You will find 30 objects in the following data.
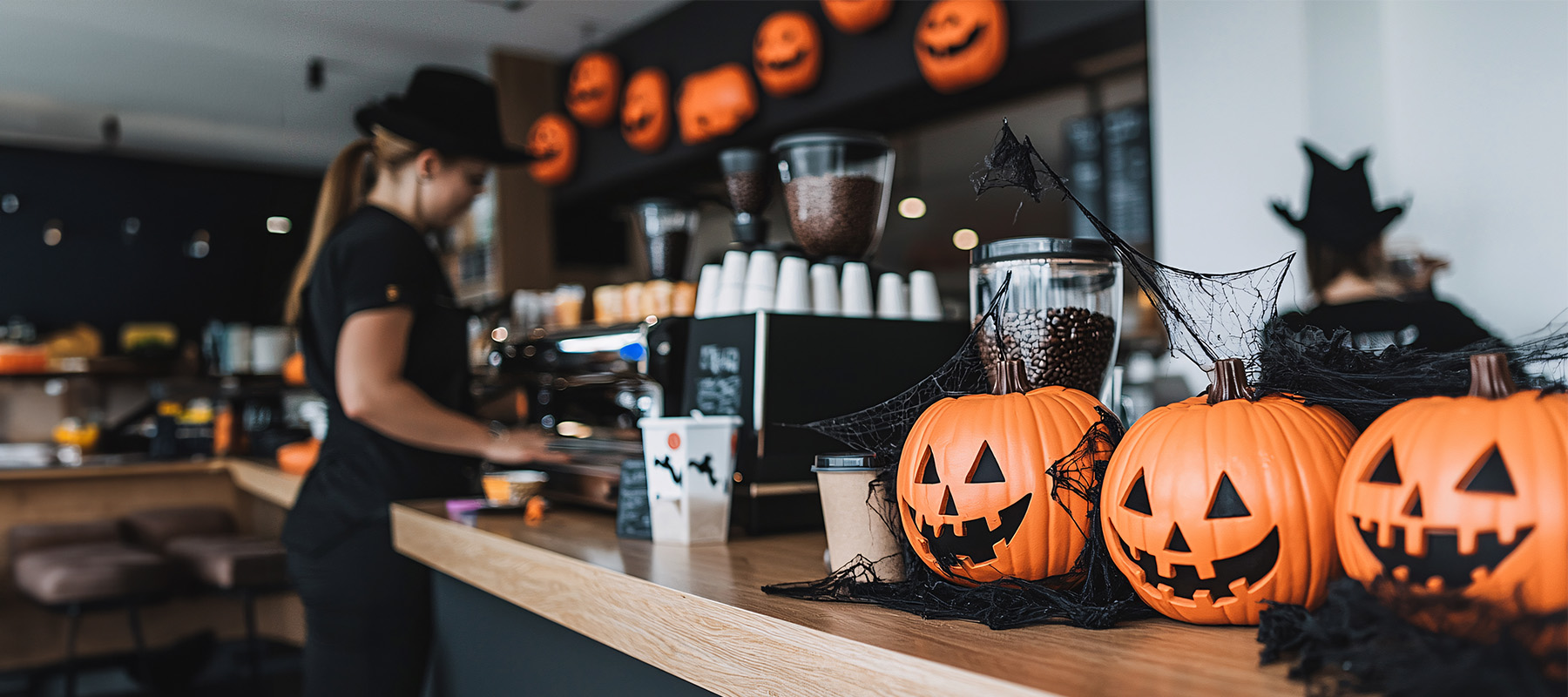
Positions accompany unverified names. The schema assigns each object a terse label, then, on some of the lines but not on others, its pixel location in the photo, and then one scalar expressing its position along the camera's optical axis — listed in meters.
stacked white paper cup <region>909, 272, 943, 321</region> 1.51
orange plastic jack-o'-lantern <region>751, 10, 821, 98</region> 3.58
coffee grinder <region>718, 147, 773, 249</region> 1.58
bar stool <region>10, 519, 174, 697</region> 3.35
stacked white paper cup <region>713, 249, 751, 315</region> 1.49
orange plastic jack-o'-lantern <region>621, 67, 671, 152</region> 4.32
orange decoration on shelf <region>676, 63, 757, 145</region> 3.84
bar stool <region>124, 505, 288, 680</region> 3.54
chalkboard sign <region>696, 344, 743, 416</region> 1.38
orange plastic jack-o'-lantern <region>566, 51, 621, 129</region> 4.61
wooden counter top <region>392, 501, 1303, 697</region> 0.61
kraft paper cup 0.93
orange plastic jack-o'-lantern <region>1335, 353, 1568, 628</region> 0.54
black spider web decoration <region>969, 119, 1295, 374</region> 0.80
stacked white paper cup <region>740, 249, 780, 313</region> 1.45
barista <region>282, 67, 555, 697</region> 1.76
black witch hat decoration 2.17
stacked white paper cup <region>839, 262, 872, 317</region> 1.45
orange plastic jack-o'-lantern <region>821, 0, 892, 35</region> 3.25
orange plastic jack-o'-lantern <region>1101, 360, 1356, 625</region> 0.67
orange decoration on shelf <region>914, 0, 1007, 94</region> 2.92
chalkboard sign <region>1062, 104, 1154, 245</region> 3.41
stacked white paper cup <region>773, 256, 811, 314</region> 1.41
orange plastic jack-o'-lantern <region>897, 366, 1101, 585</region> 0.81
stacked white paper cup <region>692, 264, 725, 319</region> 1.55
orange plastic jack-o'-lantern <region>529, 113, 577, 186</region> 4.94
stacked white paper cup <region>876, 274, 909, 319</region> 1.48
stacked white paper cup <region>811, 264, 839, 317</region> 1.43
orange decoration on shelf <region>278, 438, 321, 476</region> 3.57
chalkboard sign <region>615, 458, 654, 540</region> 1.37
